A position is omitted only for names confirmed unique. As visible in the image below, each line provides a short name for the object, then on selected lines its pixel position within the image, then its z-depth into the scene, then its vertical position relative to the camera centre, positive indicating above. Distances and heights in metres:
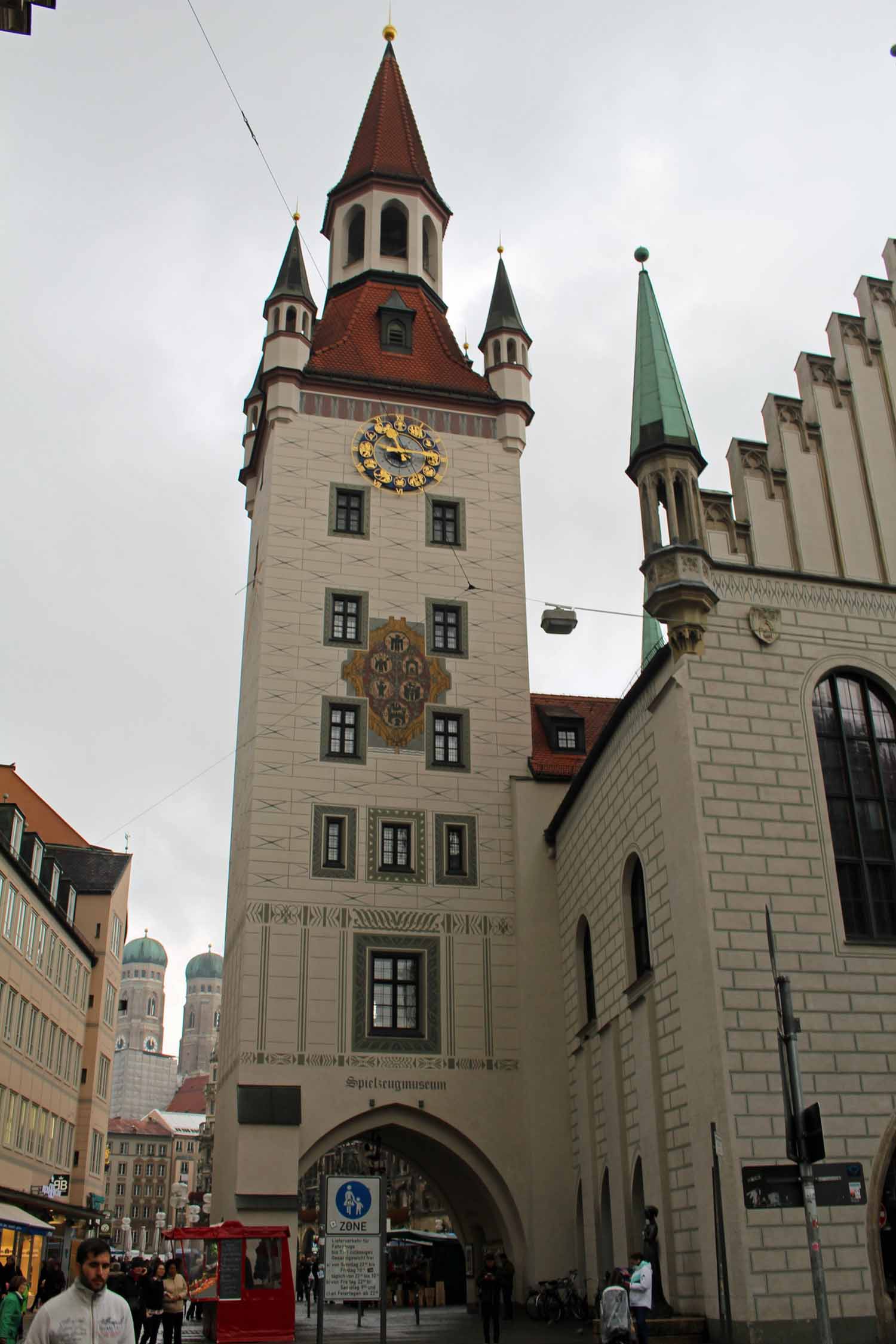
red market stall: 19.30 +0.00
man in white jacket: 5.68 -0.10
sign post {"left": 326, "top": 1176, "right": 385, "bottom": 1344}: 14.92 +0.49
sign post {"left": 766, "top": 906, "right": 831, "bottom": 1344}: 11.70 +1.10
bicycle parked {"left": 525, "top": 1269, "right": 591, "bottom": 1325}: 22.80 -0.31
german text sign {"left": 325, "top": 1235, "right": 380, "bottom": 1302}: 14.91 +0.19
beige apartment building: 31.72 +7.56
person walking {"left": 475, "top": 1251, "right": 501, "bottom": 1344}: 18.16 -0.21
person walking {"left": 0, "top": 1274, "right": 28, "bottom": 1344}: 13.47 -0.21
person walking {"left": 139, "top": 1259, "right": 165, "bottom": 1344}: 18.80 -0.21
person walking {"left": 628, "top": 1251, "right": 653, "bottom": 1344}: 13.24 -0.12
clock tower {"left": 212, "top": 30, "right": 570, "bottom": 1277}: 25.62 +10.09
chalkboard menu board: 19.38 +0.23
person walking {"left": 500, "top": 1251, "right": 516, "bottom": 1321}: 24.66 +0.09
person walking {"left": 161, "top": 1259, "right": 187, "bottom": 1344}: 16.98 -0.26
